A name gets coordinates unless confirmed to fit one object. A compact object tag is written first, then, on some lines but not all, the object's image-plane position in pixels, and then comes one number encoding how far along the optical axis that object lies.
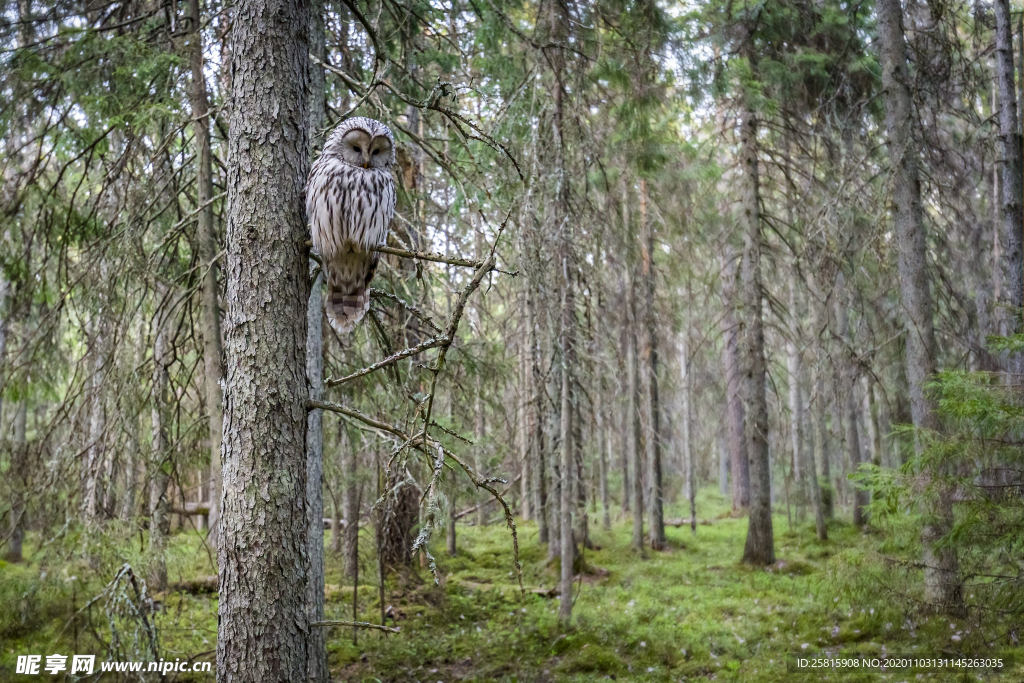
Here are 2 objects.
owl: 2.84
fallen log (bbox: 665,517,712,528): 17.09
